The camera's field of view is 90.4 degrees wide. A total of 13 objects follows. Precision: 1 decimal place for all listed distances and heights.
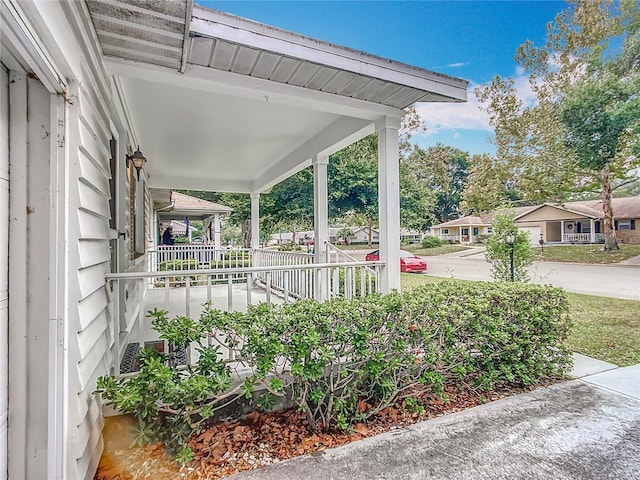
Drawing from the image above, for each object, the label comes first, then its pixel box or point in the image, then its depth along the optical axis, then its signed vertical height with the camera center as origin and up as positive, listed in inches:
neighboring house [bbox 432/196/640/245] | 502.6 +38.1
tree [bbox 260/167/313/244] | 476.4 +69.6
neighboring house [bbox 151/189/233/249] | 381.1 +59.5
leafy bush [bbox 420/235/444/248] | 623.4 +1.5
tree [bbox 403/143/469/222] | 685.9 +171.1
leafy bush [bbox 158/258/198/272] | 334.1 -19.2
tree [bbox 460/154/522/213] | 480.7 +89.5
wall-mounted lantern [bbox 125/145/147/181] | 159.9 +44.9
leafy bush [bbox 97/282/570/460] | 80.3 -33.4
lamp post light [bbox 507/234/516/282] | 220.8 -1.7
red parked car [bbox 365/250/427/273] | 497.7 -33.2
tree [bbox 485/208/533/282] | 221.5 -3.9
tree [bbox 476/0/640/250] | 282.7 +144.2
